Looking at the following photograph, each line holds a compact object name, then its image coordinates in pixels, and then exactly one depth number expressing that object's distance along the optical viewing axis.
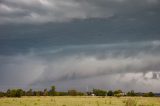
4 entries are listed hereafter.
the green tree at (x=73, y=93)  163.88
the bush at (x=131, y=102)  46.57
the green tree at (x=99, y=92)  165.50
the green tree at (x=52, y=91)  157.70
